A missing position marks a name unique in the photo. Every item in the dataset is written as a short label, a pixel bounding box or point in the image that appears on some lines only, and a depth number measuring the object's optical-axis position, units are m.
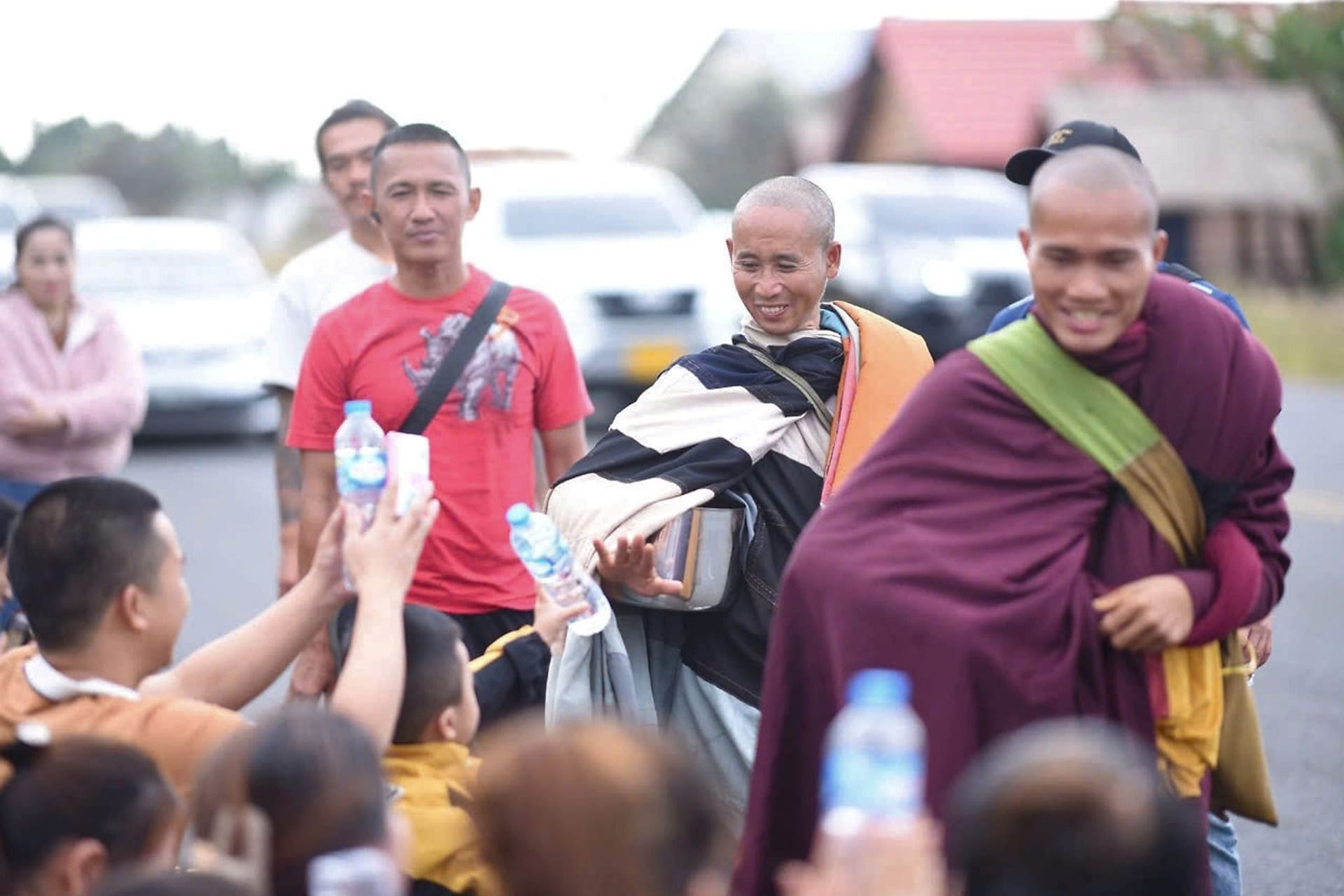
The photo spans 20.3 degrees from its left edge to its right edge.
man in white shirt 11.81
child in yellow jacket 7.07
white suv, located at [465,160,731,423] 29.18
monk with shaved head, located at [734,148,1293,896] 6.58
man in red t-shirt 10.18
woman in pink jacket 14.48
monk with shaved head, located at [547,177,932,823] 8.56
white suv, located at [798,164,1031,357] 34.82
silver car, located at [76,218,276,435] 31.02
